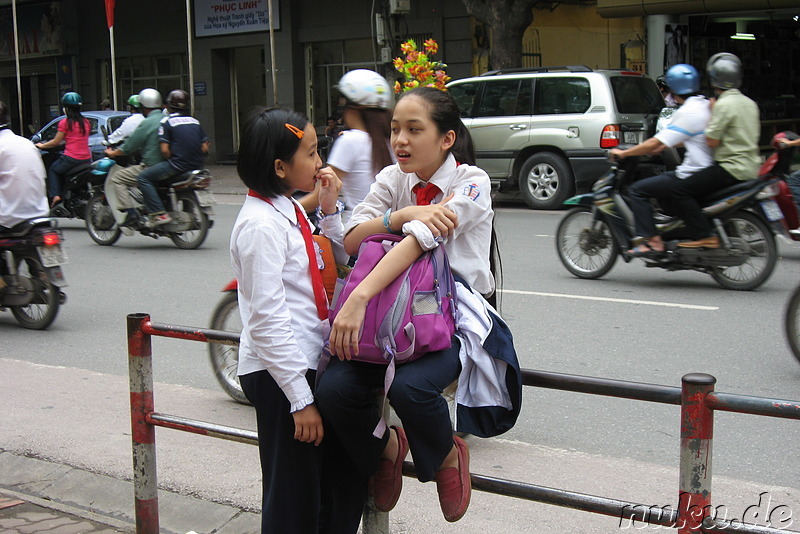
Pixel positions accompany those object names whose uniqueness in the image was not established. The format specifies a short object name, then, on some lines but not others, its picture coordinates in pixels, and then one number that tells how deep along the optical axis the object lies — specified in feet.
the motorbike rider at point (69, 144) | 40.65
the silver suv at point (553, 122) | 44.01
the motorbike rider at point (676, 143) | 25.99
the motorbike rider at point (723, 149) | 25.55
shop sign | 78.28
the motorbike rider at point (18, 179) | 22.94
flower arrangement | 51.88
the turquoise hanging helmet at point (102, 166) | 38.79
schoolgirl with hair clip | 8.27
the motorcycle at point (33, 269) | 23.68
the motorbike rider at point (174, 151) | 34.81
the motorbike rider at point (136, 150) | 35.70
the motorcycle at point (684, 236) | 25.76
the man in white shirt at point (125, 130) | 38.40
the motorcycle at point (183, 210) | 35.32
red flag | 69.50
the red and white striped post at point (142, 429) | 10.54
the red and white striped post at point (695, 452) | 7.35
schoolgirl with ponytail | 8.06
